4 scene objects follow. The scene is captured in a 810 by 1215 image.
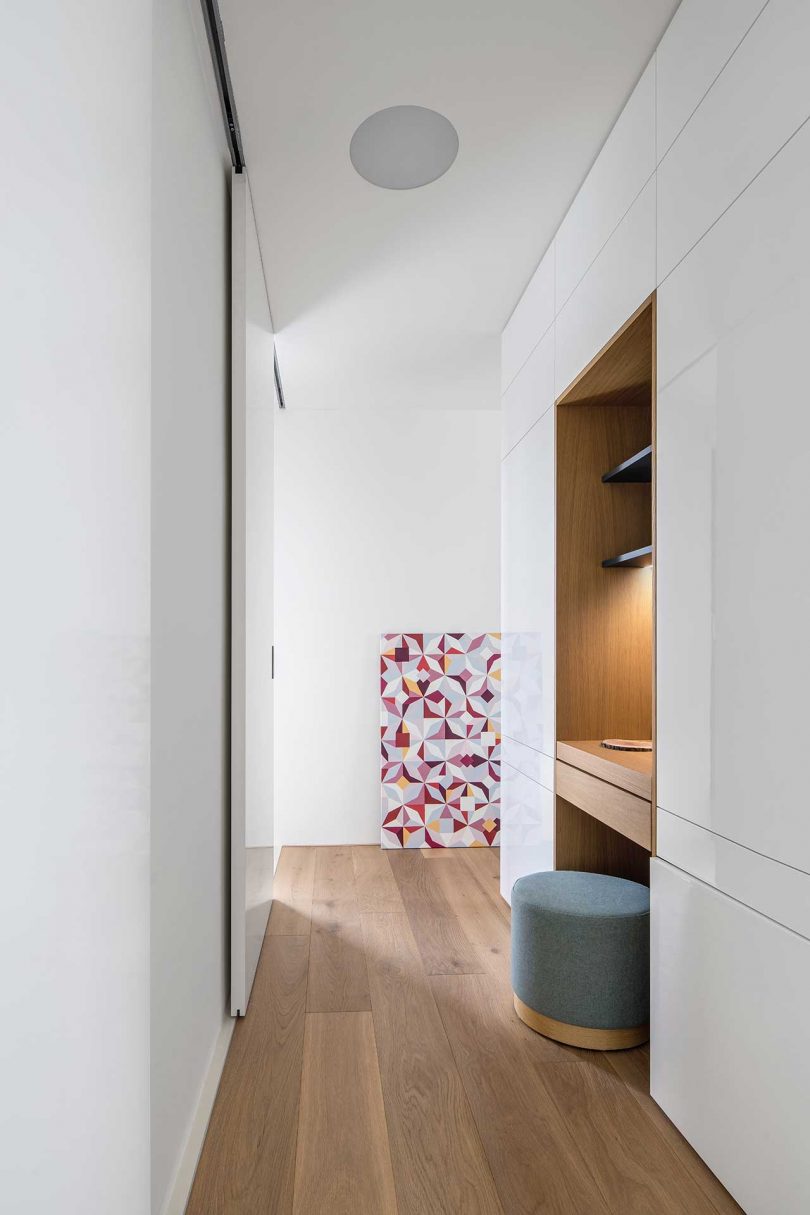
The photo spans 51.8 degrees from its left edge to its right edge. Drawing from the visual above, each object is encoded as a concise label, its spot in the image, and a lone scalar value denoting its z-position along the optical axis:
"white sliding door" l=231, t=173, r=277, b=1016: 2.43
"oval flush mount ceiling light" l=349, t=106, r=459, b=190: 2.39
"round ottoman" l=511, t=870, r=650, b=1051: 2.24
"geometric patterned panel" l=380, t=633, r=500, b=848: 4.86
